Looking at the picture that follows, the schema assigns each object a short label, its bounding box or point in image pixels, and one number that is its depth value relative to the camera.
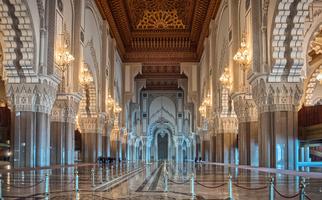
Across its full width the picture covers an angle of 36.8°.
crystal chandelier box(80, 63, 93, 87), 15.91
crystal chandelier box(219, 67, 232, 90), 16.04
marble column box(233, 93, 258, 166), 14.89
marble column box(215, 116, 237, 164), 20.16
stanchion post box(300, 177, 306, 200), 3.81
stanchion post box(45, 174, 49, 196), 5.72
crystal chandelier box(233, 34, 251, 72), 12.52
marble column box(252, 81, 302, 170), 11.80
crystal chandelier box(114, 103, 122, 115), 24.53
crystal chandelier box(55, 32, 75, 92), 12.91
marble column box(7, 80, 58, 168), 12.20
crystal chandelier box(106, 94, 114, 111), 21.77
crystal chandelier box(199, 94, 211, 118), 22.76
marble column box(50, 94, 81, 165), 15.13
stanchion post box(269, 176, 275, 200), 4.36
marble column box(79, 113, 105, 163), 20.28
